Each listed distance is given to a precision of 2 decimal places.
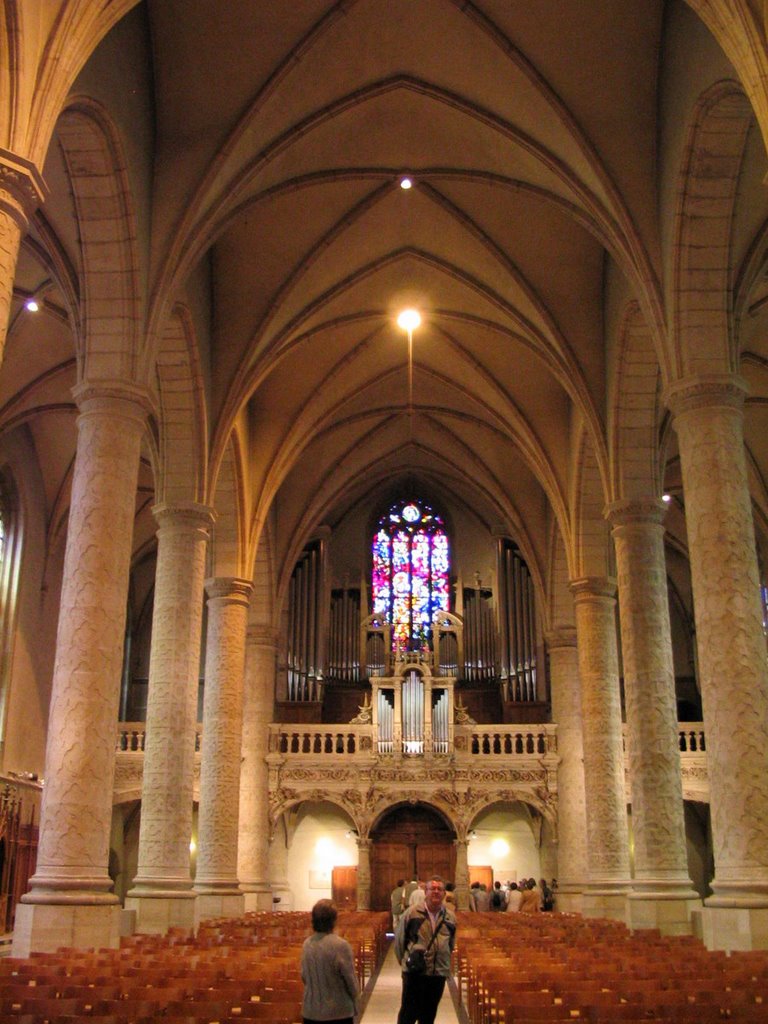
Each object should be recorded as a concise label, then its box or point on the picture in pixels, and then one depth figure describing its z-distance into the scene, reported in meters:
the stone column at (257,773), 23.56
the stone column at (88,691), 10.89
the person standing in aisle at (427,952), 6.95
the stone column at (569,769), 23.59
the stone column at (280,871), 26.67
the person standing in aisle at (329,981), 5.56
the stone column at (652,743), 15.09
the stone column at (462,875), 24.17
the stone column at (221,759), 19.25
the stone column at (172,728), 15.42
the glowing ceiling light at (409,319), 20.11
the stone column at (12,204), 8.44
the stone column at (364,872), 24.45
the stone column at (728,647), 10.97
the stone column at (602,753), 20.28
